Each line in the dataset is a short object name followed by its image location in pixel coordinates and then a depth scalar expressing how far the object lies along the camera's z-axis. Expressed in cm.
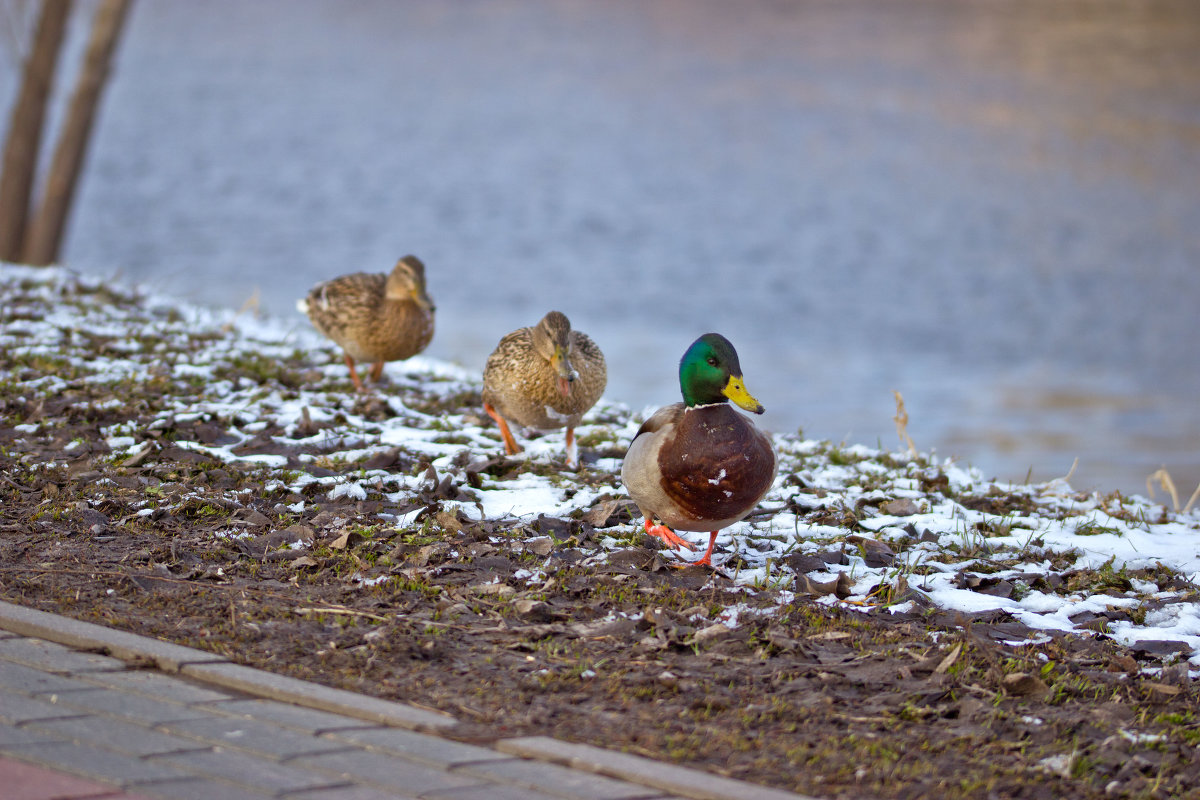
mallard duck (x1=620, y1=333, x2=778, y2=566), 861
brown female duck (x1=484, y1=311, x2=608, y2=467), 1145
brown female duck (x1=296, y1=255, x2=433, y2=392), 1435
